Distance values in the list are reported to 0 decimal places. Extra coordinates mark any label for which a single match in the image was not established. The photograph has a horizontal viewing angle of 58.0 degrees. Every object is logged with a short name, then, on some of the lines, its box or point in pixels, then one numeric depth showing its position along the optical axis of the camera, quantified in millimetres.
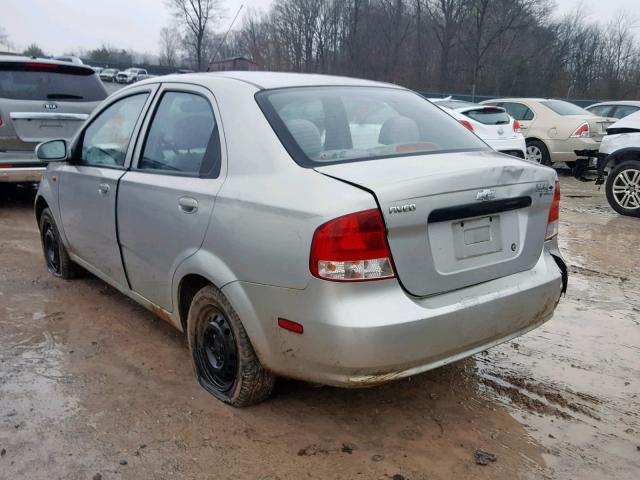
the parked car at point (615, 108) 13523
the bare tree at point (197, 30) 39619
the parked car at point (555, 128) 11883
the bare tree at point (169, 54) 73488
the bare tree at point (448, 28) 45062
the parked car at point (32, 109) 6953
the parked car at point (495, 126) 10820
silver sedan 2373
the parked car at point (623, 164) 8180
